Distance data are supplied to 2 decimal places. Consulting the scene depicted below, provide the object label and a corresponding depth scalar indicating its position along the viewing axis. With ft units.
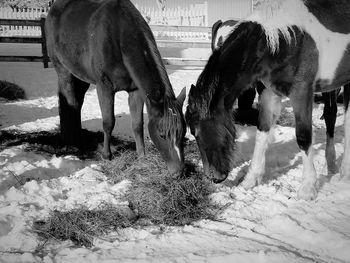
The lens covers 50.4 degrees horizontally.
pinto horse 11.37
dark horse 12.19
